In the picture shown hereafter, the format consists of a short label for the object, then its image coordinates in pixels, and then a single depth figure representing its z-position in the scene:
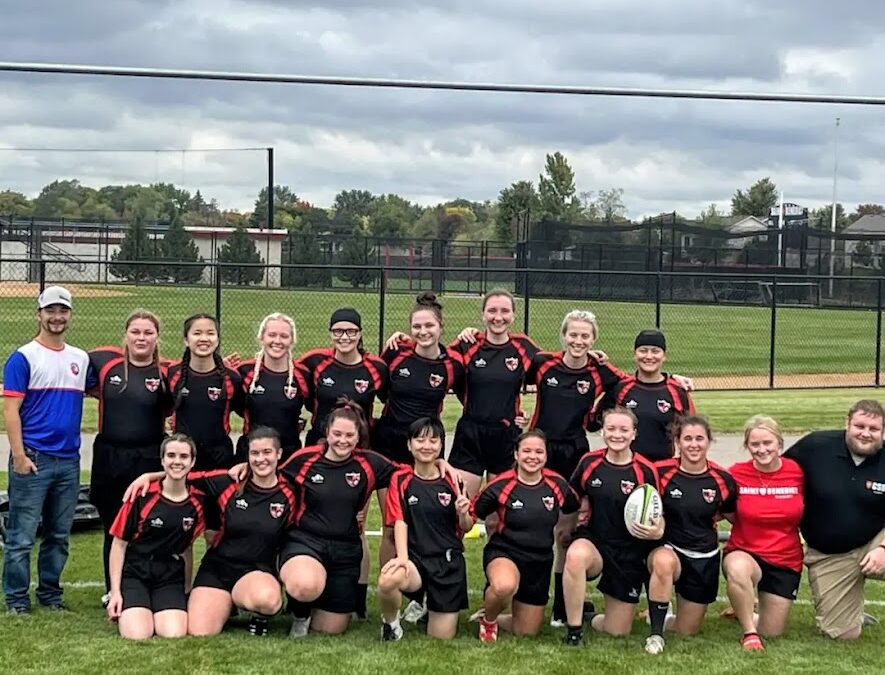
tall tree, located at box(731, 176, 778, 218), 89.00
